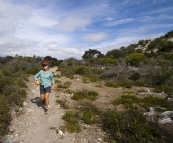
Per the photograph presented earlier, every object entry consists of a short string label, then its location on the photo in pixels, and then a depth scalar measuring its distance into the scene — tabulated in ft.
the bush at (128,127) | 11.98
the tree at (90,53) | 147.89
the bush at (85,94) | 22.74
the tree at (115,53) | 99.75
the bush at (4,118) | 13.04
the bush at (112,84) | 31.46
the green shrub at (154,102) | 19.42
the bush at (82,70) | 46.94
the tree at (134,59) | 56.13
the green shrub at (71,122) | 14.28
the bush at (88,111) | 15.79
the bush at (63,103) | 19.60
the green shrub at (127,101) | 19.89
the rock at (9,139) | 12.16
